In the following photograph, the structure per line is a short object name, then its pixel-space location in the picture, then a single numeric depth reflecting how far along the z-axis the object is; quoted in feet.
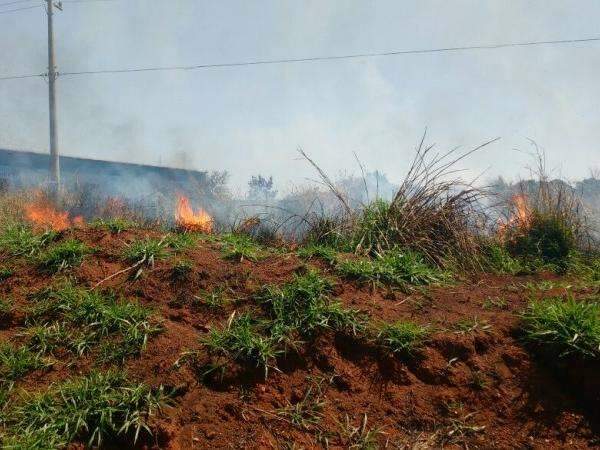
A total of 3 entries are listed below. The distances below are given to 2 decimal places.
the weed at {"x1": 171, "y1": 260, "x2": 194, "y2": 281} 11.56
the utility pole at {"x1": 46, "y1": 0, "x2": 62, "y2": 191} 58.03
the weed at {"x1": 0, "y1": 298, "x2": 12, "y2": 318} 10.48
